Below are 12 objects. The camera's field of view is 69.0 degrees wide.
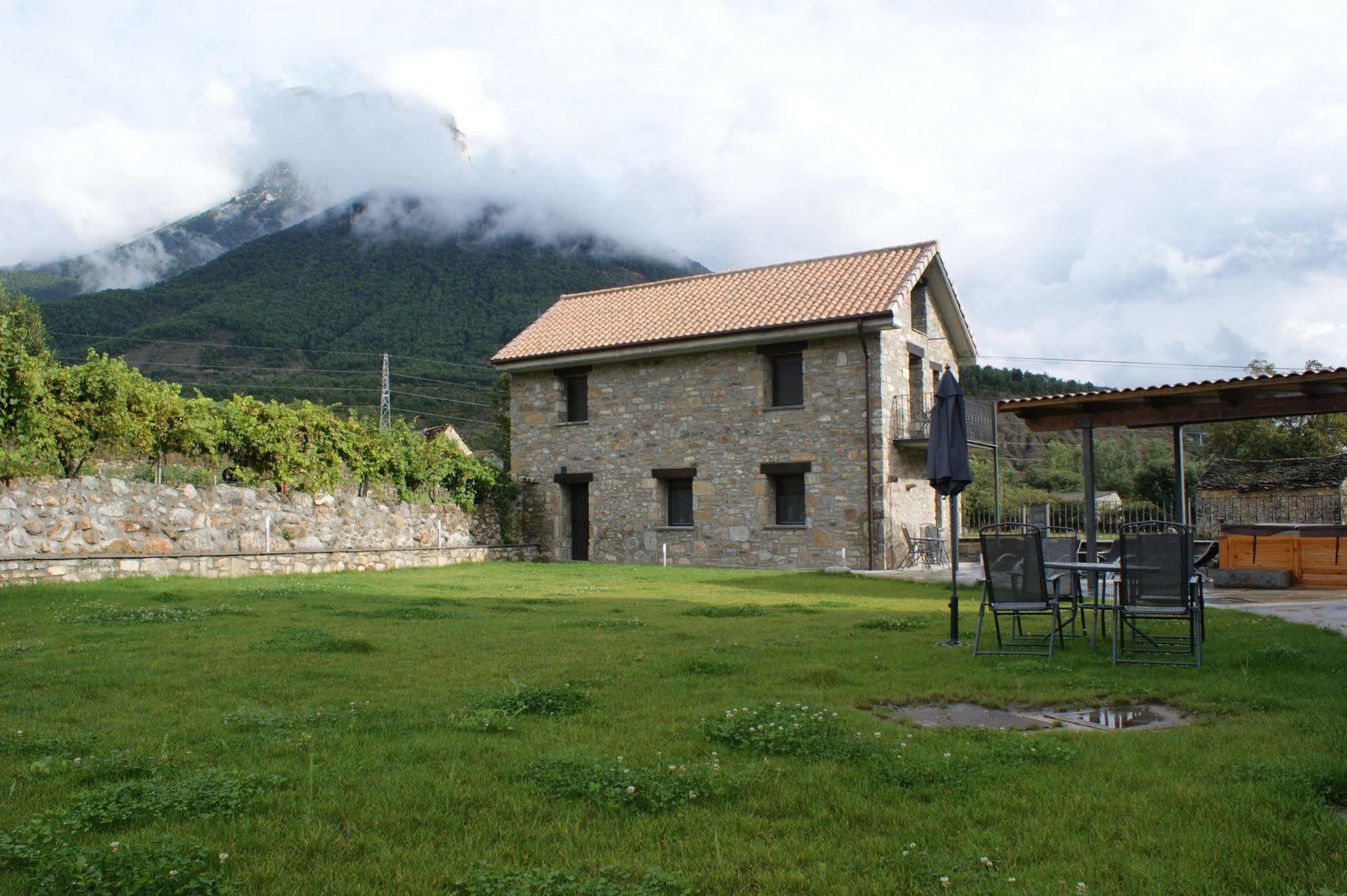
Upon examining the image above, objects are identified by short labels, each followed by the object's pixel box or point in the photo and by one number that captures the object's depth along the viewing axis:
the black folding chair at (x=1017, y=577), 7.24
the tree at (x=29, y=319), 32.78
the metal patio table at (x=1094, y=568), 7.01
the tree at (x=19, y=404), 12.62
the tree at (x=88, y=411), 13.43
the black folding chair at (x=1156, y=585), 6.81
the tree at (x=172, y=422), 14.59
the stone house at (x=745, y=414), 19.98
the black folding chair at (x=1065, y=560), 7.93
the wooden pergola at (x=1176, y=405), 9.72
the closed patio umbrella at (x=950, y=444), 8.16
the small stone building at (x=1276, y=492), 29.28
